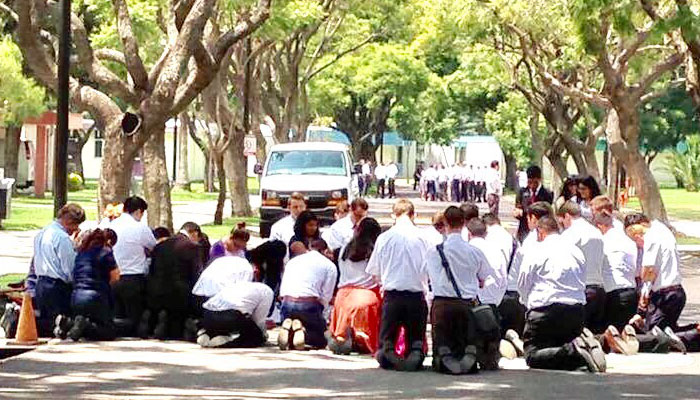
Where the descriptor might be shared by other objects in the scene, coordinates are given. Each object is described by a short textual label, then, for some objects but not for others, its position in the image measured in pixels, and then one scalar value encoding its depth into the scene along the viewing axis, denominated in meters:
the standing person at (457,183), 68.75
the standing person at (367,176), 67.03
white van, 35.19
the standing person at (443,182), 69.75
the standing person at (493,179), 47.35
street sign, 43.97
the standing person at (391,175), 69.56
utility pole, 22.05
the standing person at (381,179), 70.00
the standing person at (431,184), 70.12
